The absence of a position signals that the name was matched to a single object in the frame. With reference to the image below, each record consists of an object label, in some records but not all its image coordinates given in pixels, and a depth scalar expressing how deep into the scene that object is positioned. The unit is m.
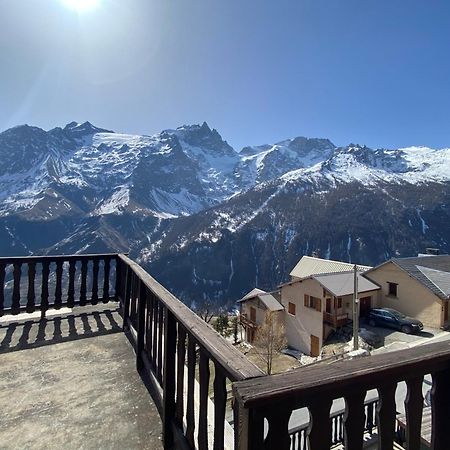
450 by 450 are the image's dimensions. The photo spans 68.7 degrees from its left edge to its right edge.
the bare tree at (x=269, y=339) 21.90
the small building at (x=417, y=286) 22.05
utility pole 18.86
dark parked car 20.98
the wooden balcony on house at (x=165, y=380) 1.35
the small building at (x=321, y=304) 24.27
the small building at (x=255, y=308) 29.52
